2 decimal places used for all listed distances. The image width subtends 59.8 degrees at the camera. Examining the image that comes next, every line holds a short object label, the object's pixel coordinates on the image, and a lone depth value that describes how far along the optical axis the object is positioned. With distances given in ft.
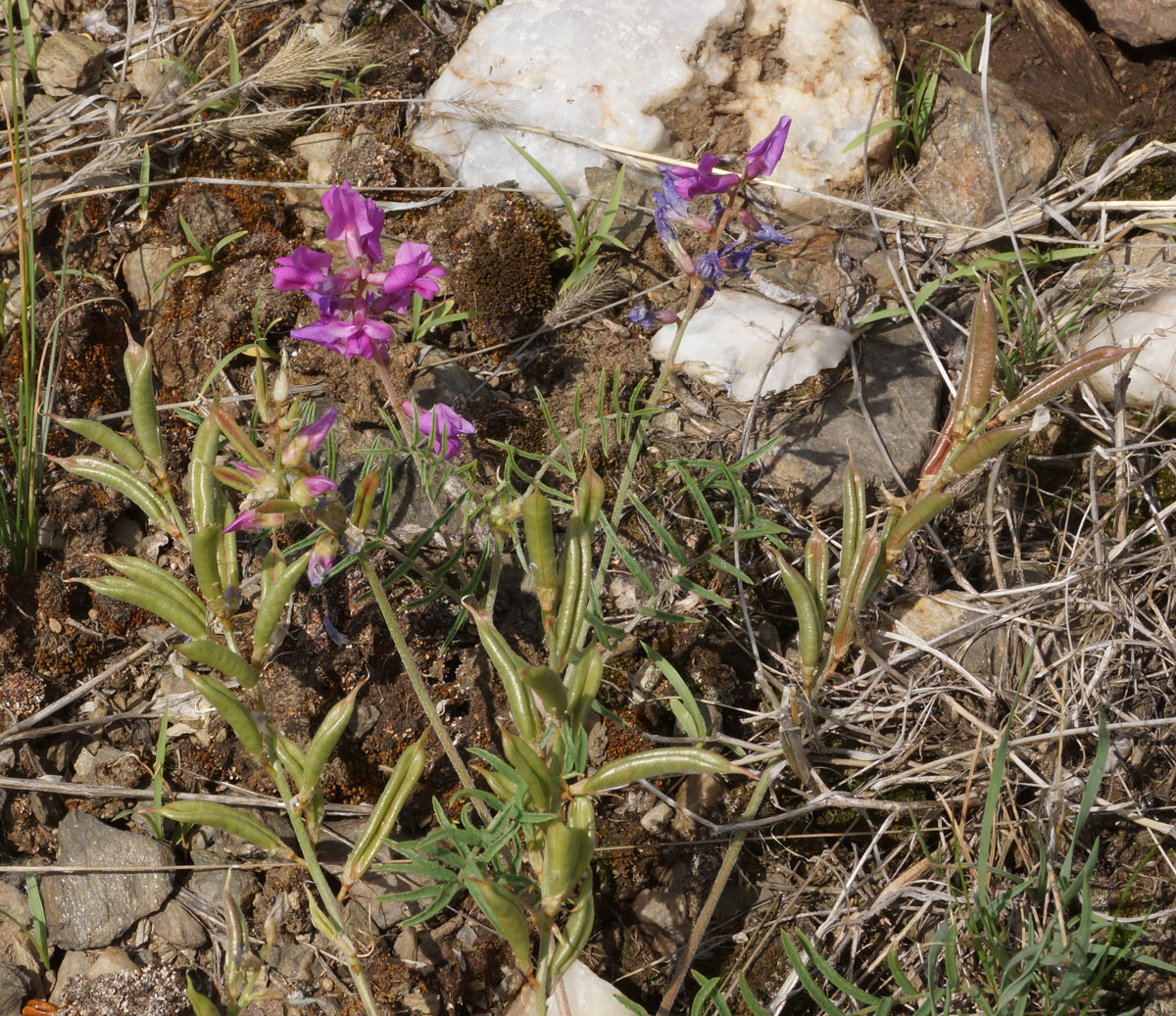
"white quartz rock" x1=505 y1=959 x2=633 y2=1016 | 7.30
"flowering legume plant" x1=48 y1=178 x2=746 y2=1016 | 6.15
